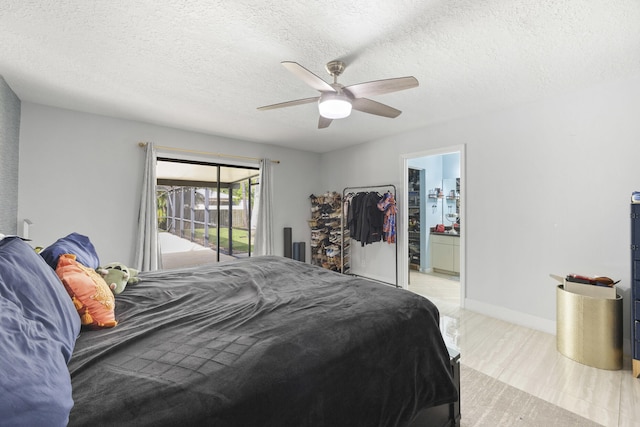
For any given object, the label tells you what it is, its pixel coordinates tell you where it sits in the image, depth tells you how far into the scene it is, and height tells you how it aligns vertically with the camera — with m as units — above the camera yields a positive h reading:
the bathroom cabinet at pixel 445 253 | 5.05 -0.69
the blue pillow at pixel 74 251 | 1.52 -0.22
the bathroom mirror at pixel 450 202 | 5.62 +0.26
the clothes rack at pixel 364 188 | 4.37 +0.37
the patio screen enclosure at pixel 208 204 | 4.18 +0.16
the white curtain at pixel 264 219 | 4.80 -0.08
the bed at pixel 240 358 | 0.81 -0.51
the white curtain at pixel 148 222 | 3.66 -0.11
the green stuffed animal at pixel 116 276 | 1.74 -0.39
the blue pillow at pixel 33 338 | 0.61 -0.35
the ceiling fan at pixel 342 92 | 1.82 +0.86
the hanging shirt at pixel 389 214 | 4.29 +0.01
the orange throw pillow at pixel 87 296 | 1.29 -0.38
